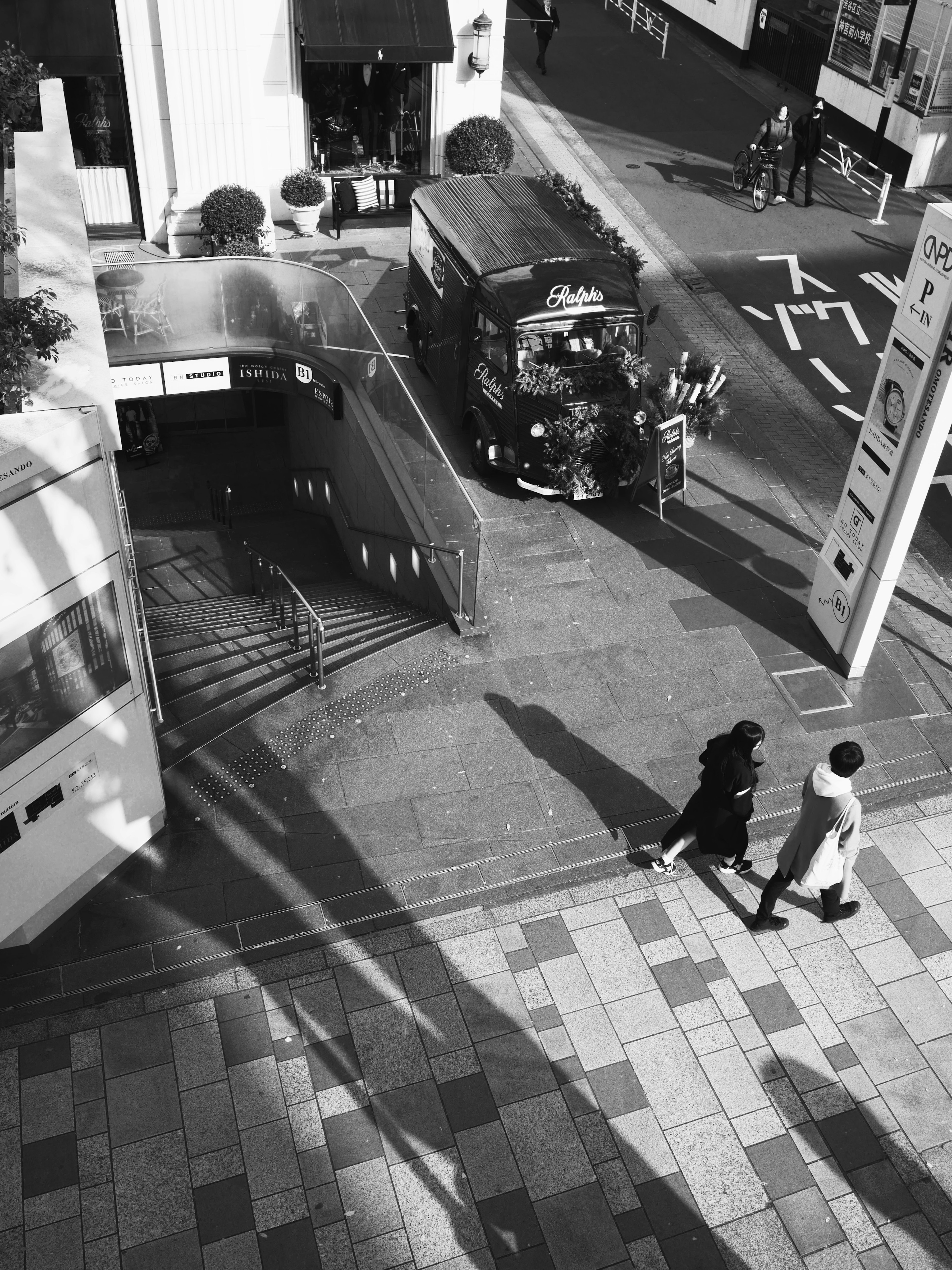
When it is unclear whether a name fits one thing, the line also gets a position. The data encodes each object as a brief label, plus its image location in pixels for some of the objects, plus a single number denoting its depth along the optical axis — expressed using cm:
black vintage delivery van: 1196
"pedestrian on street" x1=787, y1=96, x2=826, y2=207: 1911
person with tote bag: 732
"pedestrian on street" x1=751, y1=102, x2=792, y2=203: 1895
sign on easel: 1180
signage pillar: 851
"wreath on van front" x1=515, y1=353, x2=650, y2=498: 1186
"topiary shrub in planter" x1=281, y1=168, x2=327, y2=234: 1747
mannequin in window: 1853
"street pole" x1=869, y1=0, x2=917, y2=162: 2014
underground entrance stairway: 937
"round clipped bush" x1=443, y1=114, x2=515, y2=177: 1848
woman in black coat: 747
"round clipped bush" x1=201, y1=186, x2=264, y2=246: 1658
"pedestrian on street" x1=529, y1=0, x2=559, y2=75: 2453
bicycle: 1934
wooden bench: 1819
